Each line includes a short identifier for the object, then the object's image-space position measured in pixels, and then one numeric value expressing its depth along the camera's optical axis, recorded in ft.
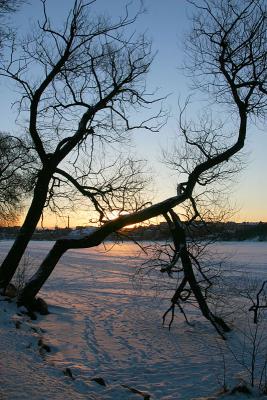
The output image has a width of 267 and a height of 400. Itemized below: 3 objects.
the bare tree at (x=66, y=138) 43.45
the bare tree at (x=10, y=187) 85.37
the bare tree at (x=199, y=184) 36.86
